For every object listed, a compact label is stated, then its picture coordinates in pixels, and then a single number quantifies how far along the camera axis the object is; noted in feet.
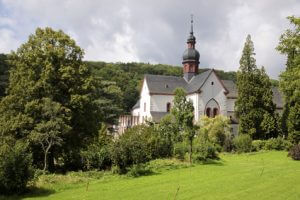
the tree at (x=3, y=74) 198.75
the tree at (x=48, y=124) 78.28
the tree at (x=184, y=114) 93.50
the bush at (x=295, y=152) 98.25
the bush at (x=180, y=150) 96.63
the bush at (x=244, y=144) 124.98
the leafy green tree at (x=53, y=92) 82.07
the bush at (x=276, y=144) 128.67
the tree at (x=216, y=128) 137.80
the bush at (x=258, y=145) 128.36
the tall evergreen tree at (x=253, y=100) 141.49
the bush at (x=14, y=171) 60.18
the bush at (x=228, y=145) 131.18
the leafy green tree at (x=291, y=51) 83.38
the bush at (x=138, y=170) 76.54
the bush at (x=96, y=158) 82.17
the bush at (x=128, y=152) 80.18
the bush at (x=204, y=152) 95.76
